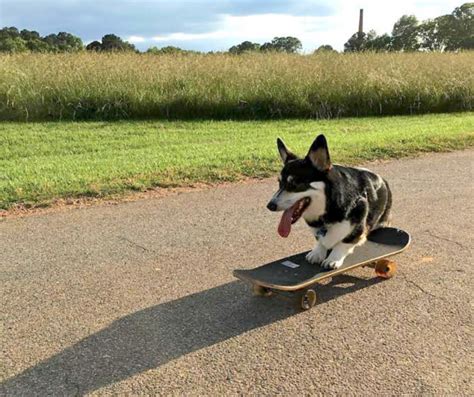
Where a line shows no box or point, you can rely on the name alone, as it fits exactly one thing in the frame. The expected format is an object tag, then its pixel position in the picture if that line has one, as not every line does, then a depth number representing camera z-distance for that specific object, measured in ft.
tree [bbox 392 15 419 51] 182.91
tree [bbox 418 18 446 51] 179.11
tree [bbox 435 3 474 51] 183.62
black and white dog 11.14
